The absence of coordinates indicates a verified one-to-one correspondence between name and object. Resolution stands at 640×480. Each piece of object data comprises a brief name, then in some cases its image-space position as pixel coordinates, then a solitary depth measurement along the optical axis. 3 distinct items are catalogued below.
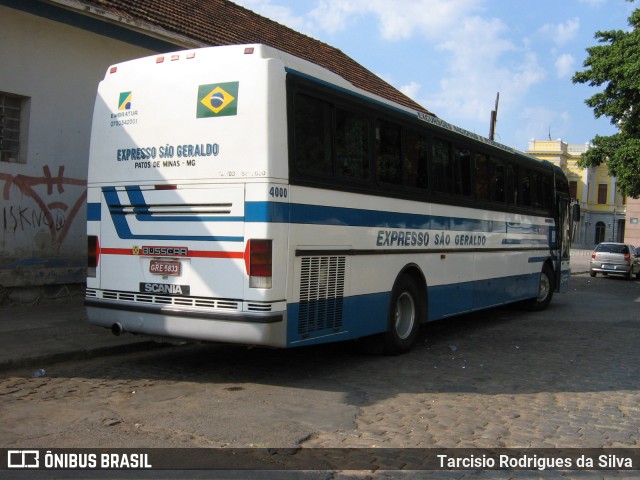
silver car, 27.20
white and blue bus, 6.22
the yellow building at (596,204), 78.81
